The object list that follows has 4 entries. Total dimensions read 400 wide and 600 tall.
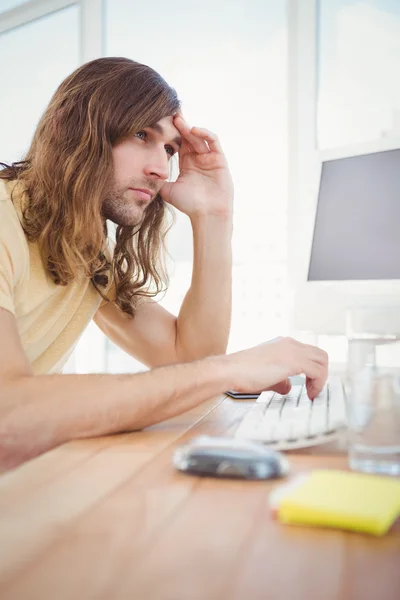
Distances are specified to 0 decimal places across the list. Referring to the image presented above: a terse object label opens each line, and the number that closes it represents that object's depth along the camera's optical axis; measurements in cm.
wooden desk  35
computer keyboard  68
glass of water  59
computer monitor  133
